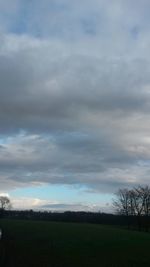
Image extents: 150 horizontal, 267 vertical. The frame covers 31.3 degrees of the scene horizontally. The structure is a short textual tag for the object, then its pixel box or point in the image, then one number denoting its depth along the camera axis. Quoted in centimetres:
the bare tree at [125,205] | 7974
